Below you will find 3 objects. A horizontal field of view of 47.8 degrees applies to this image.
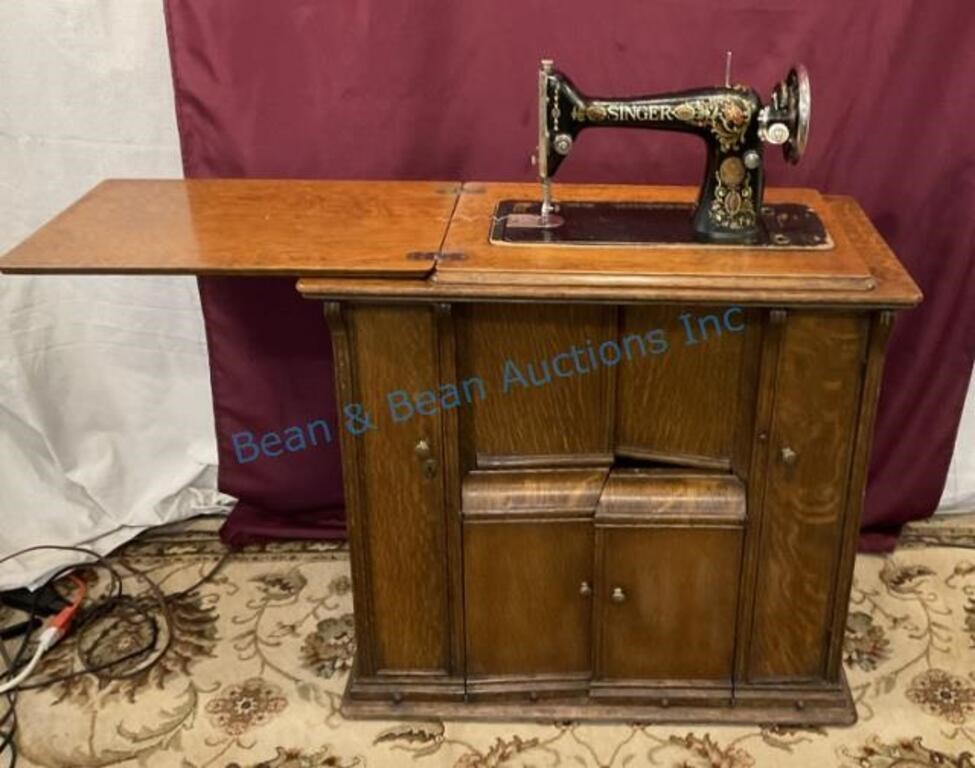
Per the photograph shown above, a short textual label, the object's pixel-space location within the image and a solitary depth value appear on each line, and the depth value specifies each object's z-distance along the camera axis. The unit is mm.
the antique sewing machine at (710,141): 1502
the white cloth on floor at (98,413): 2074
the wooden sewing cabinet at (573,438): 1460
